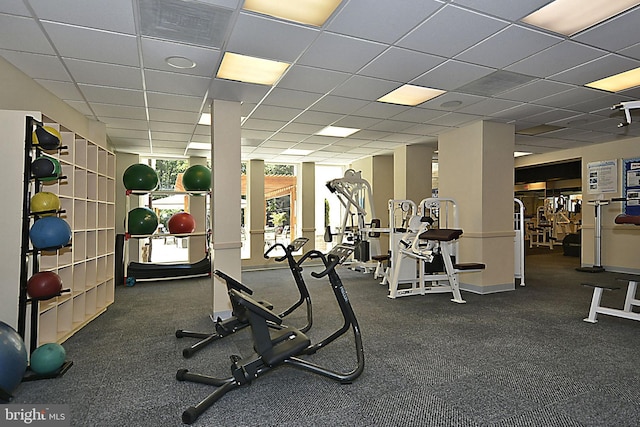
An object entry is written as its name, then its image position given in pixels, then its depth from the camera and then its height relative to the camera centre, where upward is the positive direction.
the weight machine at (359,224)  7.02 -0.16
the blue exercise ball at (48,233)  2.88 -0.13
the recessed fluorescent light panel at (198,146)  7.33 +1.45
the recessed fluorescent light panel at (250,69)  3.68 +1.56
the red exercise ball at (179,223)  7.14 -0.14
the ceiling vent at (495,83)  4.05 +1.54
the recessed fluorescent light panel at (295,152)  8.25 +1.48
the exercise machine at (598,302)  4.16 -1.00
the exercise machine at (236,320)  3.21 -0.96
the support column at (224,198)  4.59 +0.23
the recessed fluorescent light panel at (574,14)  2.72 +1.57
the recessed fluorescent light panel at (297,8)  2.66 +1.54
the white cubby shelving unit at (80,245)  3.68 -0.35
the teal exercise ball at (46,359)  2.85 -1.12
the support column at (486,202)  5.95 +0.24
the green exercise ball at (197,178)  7.28 +0.75
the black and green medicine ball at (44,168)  2.96 +0.39
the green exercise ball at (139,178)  6.64 +0.69
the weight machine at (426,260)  5.34 -0.70
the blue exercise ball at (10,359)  2.42 -0.97
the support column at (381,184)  9.34 +0.83
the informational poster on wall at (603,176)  7.76 +0.85
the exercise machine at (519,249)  6.50 -0.60
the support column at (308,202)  9.73 +0.37
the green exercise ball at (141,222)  6.65 -0.10
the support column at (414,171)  8.05 +0.99
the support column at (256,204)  9.23 +0.30
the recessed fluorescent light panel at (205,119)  5.43 +1.49
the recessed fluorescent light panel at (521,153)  9.00 +1.57
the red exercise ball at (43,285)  2.89 -0.55
